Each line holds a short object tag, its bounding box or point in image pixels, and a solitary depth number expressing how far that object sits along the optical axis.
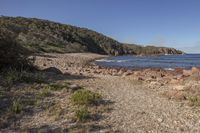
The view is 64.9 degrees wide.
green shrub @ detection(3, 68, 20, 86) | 5.39
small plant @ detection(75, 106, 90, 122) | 3.95
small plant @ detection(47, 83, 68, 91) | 5.34
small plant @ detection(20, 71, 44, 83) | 5.77
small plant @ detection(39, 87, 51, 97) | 4.89
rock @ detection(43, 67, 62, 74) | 7.97
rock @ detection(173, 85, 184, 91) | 6.17
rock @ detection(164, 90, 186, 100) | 5.38
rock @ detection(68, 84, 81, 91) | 5.50
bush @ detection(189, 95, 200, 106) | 4.92
